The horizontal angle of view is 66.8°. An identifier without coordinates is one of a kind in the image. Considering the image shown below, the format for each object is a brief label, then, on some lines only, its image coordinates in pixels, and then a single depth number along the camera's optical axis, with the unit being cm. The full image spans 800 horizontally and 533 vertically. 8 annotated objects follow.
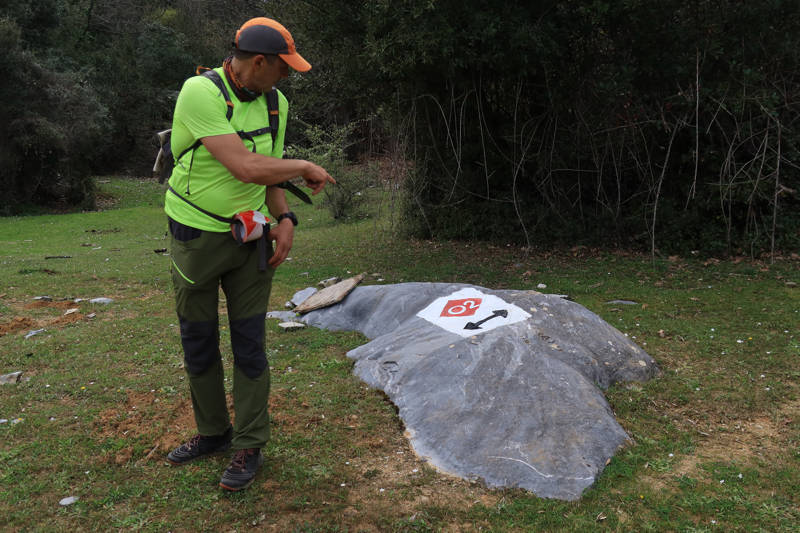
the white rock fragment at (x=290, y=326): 616
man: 288
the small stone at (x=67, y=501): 317
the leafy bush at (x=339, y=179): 1620
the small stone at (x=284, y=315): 659
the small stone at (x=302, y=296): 719
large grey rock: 341
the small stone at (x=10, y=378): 490
